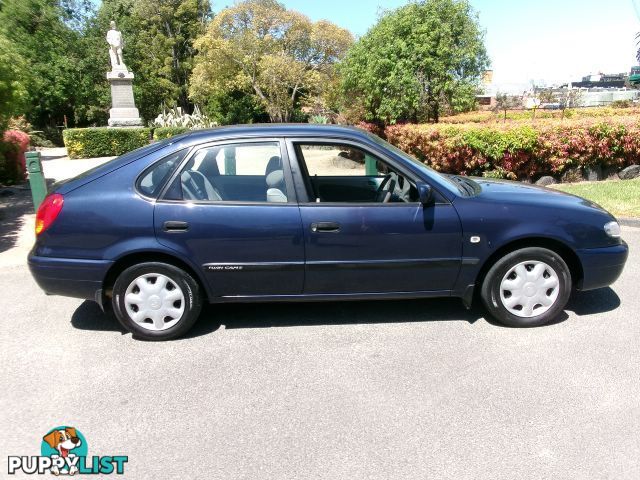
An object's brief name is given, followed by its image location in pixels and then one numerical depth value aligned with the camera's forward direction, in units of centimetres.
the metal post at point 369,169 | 565
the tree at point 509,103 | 2170
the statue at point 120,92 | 2155
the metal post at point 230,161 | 391
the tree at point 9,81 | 788
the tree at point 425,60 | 1355
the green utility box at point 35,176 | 680
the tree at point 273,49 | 2712
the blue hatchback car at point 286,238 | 365
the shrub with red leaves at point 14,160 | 1088
